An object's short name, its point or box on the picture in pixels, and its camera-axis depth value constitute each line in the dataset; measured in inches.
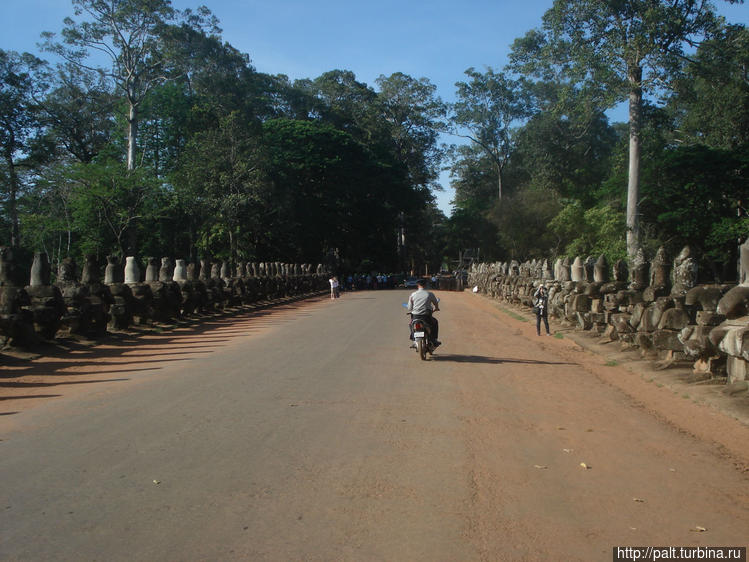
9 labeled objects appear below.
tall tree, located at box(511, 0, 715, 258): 1032.8
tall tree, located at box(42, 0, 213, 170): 1373.0
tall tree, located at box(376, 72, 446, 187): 2571.4
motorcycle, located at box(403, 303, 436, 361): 456.1
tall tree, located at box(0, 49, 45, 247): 1374.3
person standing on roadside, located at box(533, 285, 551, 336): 685.9
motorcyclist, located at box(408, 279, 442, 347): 470.3
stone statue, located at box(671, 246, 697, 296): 429.1
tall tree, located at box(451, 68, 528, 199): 2299.5
